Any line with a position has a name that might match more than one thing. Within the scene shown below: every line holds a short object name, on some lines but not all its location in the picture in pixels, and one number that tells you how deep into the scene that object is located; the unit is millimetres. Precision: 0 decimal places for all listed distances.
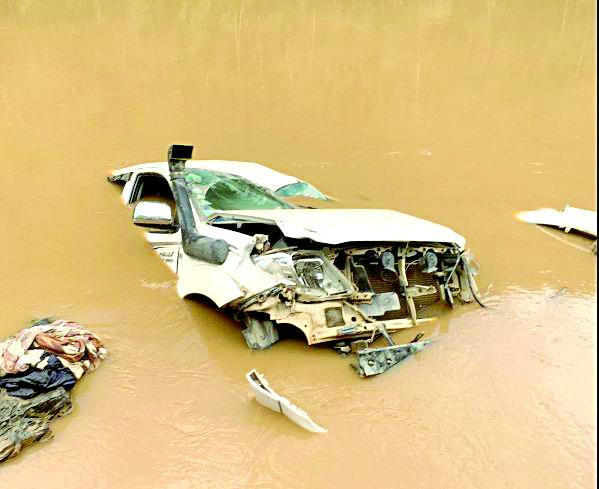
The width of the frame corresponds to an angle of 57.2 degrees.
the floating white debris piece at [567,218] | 7711
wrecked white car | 4902
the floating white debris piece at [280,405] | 4297
